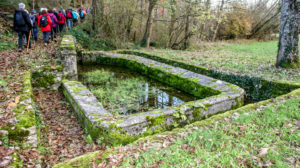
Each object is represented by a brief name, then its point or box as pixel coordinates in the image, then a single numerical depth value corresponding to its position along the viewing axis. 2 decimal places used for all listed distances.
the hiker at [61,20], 13.09
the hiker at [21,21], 7.91
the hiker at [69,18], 15.77
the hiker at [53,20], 10.57
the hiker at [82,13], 19.38
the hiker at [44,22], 9.27
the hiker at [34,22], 10.33
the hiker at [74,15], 16.14
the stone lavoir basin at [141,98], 3.54
